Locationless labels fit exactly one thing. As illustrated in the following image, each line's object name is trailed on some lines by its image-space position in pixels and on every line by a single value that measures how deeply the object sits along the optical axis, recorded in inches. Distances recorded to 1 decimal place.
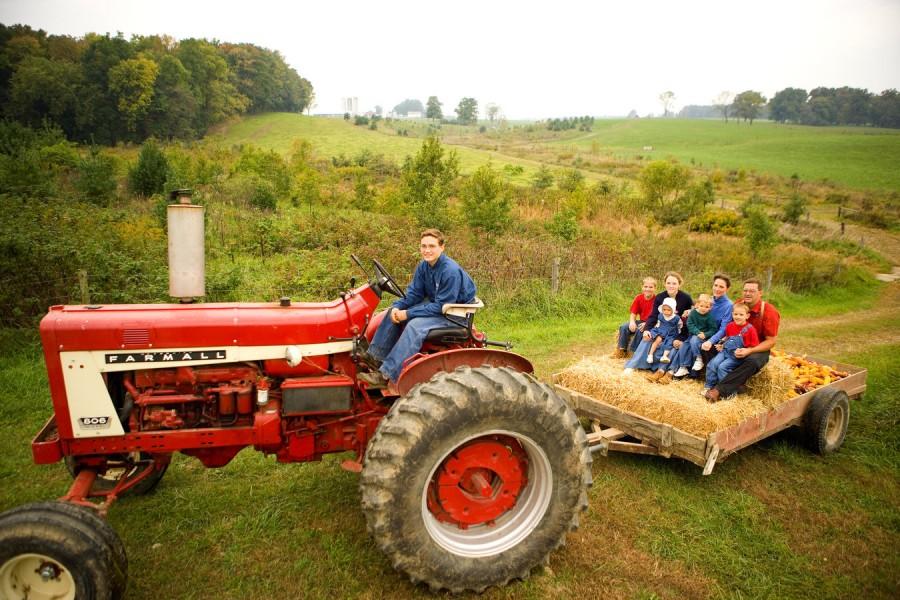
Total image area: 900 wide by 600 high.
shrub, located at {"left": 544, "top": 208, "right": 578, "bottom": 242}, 483.8
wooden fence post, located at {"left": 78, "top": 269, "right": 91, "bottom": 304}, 262.2
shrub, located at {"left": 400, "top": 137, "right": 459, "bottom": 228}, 482.3
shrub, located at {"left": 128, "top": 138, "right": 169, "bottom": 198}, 627.5
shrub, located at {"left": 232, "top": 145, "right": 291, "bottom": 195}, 690.8
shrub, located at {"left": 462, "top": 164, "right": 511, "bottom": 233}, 464.1
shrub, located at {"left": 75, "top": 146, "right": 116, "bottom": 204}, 561.3
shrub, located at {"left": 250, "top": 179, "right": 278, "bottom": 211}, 627.8
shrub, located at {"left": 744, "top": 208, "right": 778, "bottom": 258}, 565.2
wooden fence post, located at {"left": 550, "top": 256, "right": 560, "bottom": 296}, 393.7
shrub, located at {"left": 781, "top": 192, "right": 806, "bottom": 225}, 988.6
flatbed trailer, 156.5
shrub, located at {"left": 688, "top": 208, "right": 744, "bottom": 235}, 795.4
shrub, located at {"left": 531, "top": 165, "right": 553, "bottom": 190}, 1051.9
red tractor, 106.7
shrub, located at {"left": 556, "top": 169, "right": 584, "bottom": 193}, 946.5
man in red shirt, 180.2
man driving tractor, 128.9
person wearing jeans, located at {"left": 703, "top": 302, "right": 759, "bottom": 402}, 183.6
